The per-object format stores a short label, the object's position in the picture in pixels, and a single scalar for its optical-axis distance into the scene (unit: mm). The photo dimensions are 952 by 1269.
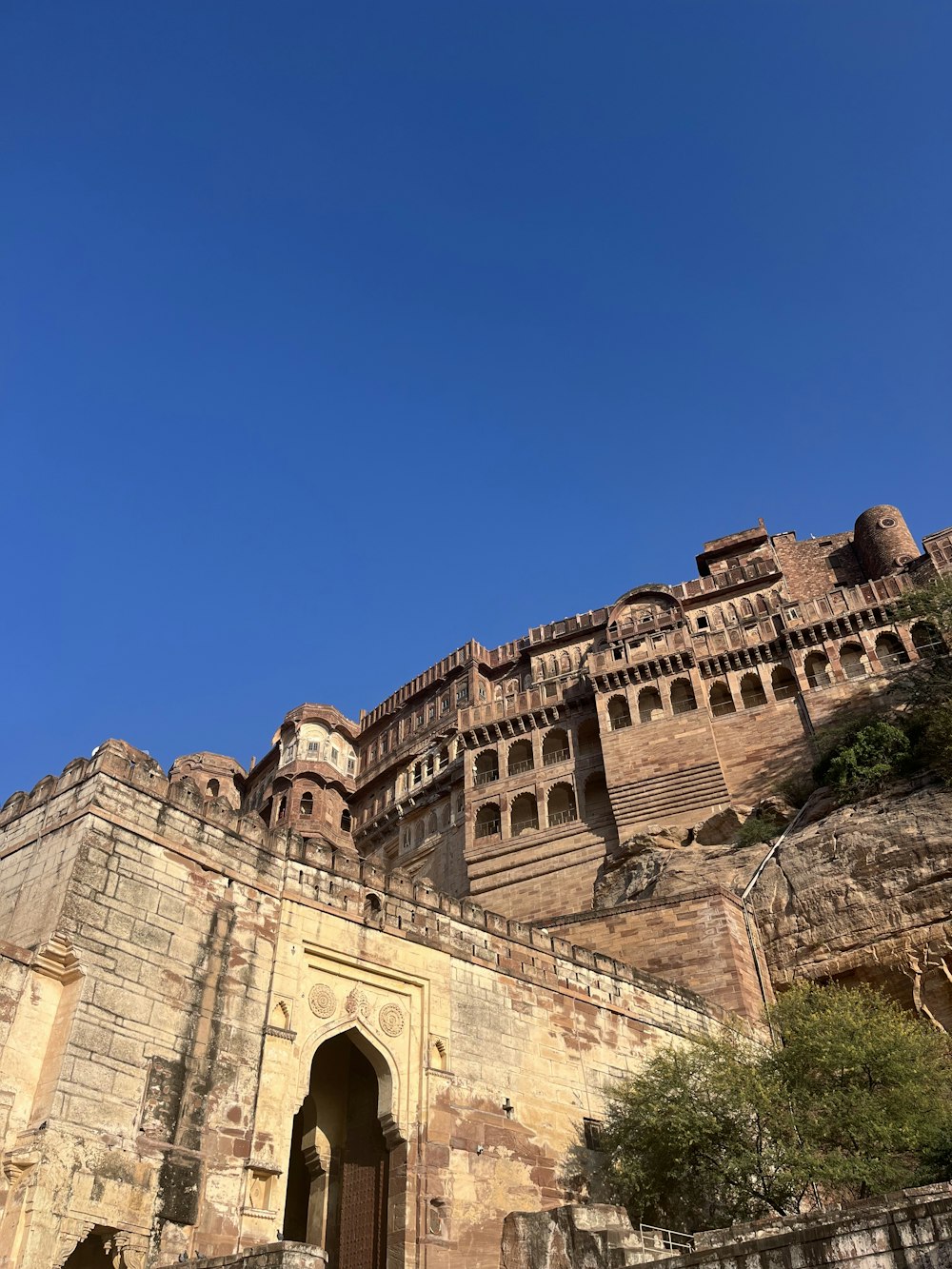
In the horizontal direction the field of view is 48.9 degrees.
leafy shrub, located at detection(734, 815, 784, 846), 27953
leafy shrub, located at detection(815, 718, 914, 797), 26109
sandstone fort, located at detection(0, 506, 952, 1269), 11789
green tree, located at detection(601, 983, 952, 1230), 14836
